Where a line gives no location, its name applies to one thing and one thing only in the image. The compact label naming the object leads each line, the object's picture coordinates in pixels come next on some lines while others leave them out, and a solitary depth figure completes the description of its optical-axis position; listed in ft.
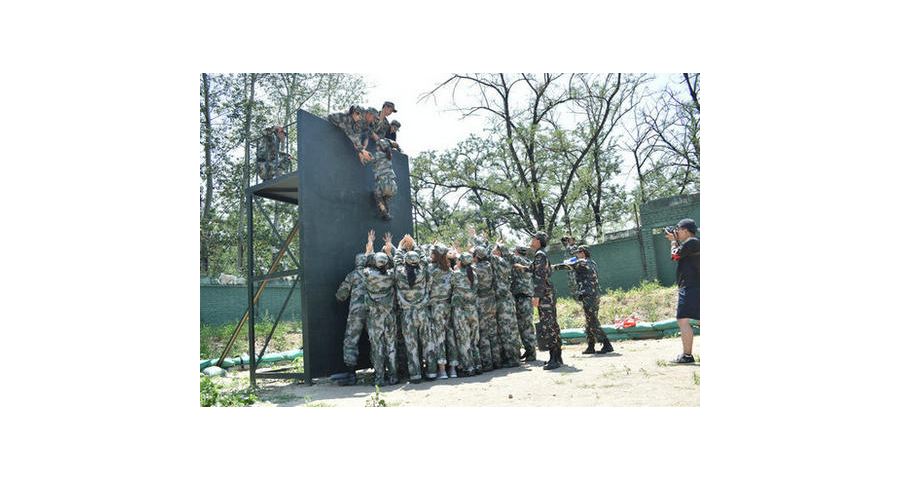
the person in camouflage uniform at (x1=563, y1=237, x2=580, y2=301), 32.65
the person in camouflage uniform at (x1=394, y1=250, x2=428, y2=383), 24.58
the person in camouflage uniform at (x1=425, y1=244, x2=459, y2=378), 25.11
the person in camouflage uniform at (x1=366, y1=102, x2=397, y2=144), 29.19
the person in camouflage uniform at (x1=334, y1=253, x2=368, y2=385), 24.62
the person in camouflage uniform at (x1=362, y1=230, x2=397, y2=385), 24.12
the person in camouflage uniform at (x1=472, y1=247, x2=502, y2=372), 27.07
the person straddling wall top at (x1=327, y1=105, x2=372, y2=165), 28.02
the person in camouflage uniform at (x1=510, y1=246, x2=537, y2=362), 30.14
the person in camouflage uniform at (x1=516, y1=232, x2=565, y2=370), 24.30
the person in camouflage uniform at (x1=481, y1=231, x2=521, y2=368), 28.22
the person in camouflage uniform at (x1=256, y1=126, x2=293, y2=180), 28.30
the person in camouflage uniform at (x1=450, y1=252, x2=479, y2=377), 25.64
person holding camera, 21.17
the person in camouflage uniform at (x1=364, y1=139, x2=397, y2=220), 29.73
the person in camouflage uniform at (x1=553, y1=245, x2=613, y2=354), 30.07
